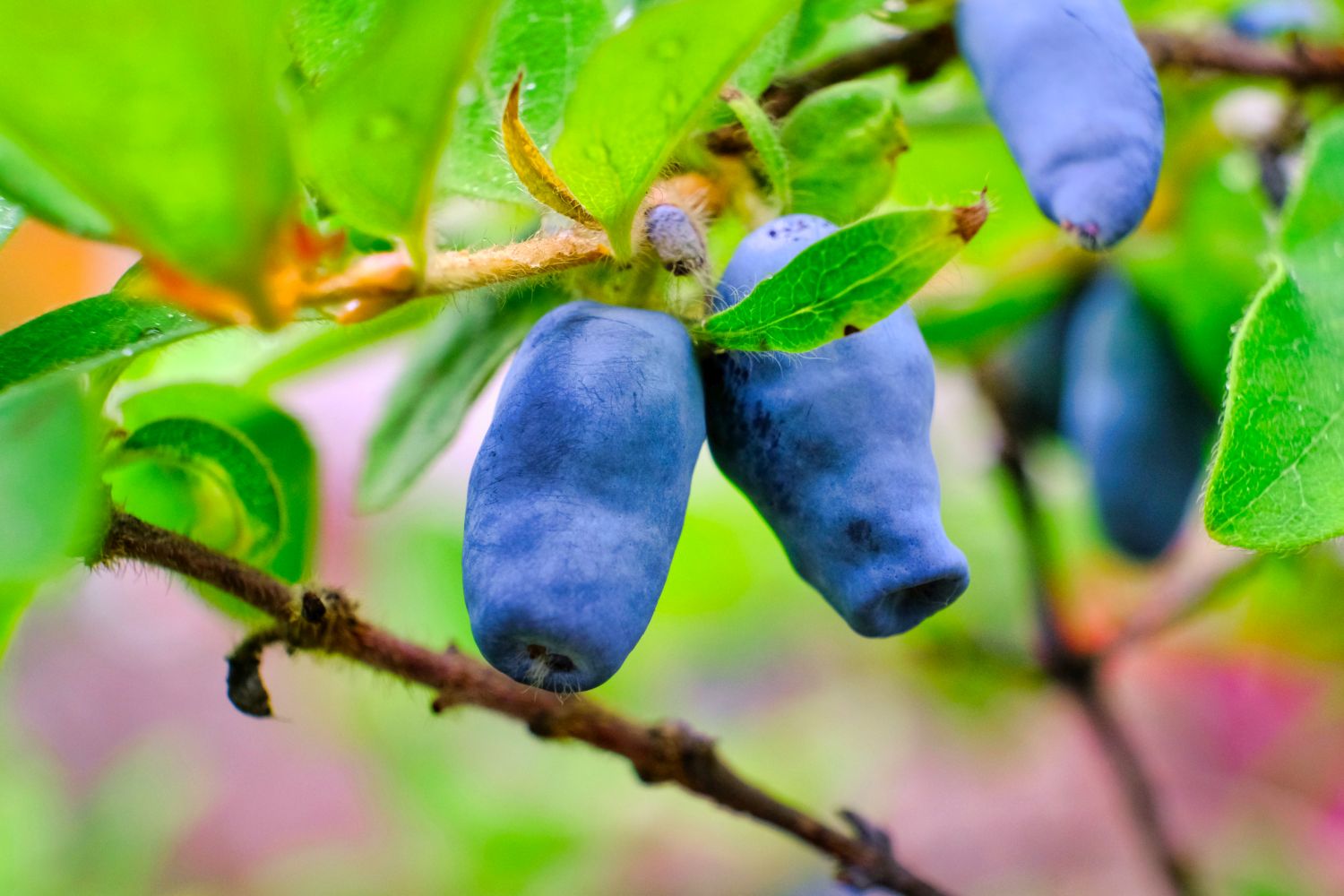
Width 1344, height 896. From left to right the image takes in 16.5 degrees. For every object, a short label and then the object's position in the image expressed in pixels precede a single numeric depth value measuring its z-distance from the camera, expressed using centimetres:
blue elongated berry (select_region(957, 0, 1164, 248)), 23
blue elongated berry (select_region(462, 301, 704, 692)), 22
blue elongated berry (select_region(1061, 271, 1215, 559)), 29
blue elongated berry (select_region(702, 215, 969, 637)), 23
